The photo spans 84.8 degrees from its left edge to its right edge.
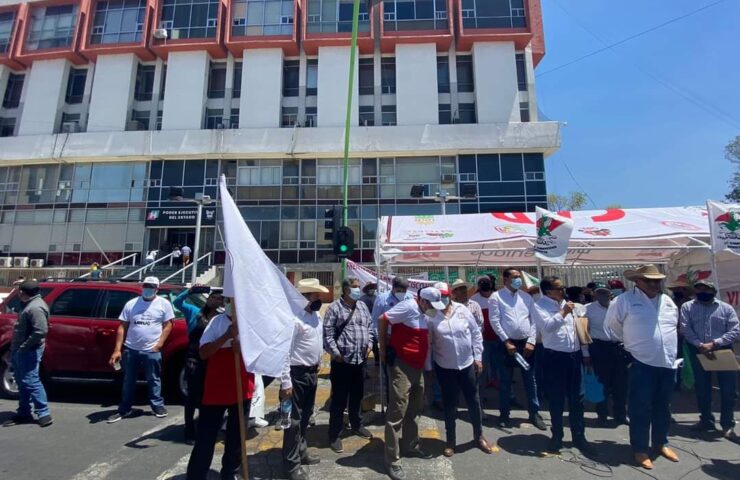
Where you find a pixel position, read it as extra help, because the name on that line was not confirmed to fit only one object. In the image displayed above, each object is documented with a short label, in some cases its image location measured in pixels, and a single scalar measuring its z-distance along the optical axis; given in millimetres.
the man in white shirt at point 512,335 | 5406
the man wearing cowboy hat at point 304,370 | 4004
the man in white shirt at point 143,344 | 5652
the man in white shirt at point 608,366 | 5574
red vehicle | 6324
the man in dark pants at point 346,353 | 4703
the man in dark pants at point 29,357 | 5348
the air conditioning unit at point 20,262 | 26297
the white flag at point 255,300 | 3240
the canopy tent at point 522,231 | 7629
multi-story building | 26562
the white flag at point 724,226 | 6461
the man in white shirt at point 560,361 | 4625
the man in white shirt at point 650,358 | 4434
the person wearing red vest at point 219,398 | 3441
